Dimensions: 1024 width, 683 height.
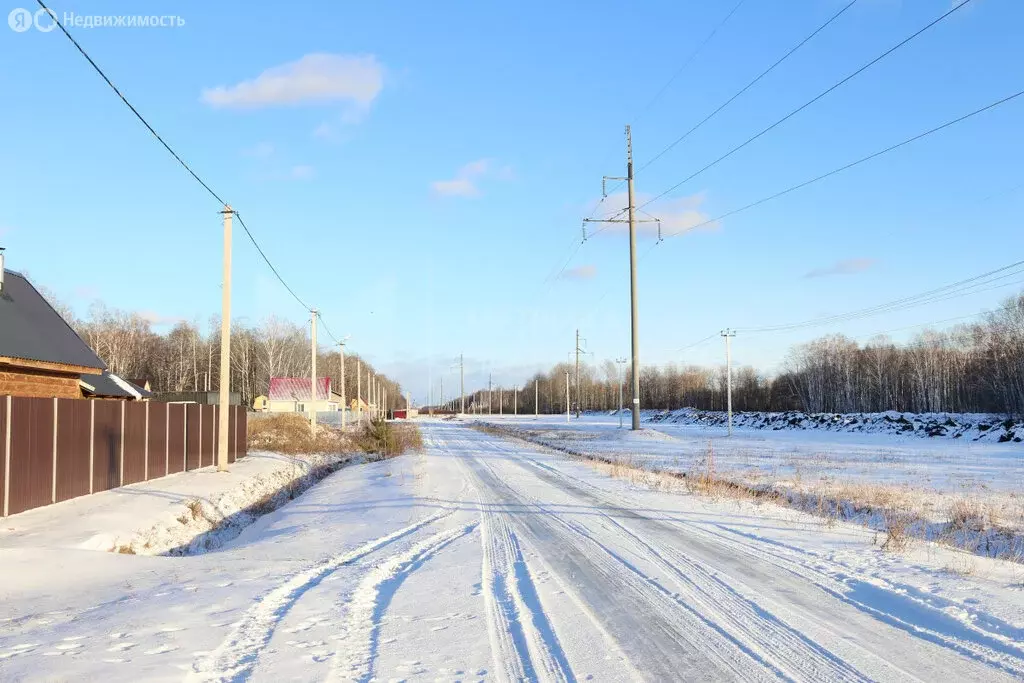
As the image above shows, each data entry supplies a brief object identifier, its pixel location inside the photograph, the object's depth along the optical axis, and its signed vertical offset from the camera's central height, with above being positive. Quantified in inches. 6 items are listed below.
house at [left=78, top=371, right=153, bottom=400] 1176.8 +14.5
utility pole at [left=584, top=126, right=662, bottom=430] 1349.7 +215.6
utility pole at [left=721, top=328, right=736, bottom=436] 1881.6 +115.1
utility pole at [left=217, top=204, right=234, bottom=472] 842.8 +79.7
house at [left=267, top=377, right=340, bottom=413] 3361.2 -6.2
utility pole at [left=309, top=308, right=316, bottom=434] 1533.7 +94.2
